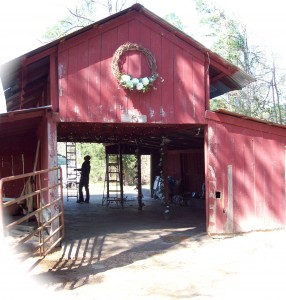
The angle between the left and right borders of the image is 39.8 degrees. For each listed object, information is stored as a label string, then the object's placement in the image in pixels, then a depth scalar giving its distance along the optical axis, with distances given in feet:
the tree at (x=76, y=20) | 80.28
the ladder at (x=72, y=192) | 63.87
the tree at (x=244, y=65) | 73.26
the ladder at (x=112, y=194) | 51.07
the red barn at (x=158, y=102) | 27.89
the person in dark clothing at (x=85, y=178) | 55.82
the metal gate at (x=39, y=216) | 16.27
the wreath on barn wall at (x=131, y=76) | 28.09
